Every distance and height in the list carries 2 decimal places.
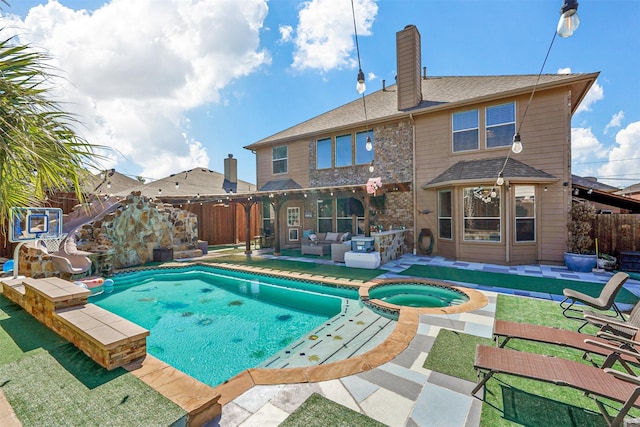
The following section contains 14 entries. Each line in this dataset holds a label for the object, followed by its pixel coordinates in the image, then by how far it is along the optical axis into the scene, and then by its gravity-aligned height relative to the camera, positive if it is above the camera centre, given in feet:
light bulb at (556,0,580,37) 9.07 +6.85
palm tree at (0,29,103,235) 7.18 +2.62
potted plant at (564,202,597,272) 26.53 -1.99
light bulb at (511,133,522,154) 20.58 +5.65
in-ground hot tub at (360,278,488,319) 16.97 -5.92
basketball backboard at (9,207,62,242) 14.98 -0.36
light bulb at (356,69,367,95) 17.85 +9.05
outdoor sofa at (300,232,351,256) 38.93 -3.77
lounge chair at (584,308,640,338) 10.10 -4.26
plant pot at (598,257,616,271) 25.93 -4.56
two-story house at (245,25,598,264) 29.27 +7.18
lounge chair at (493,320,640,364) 9.29 -4.61
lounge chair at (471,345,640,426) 6.65 -4.58
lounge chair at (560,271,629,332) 13.48 -4.52
